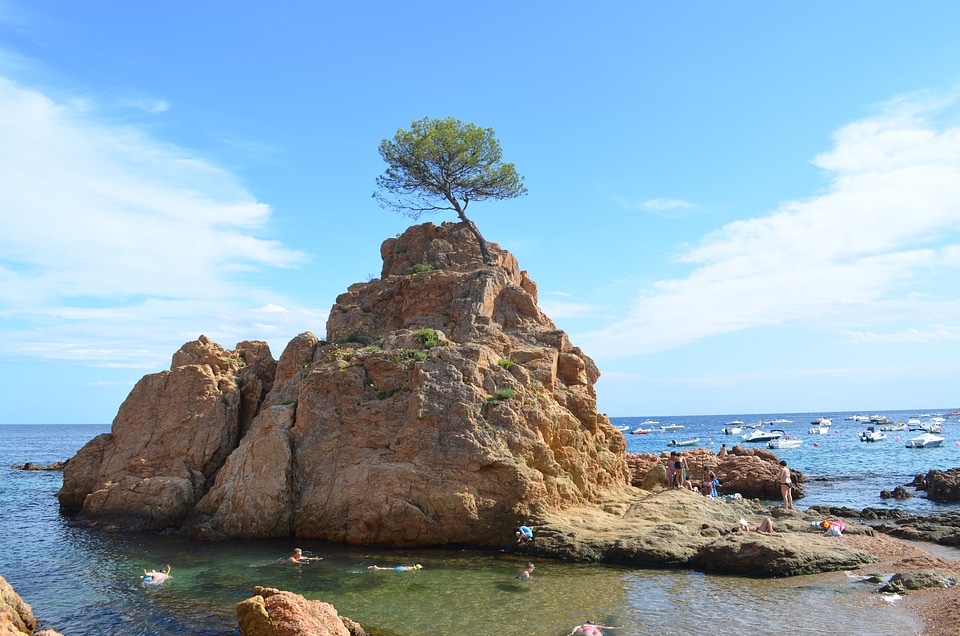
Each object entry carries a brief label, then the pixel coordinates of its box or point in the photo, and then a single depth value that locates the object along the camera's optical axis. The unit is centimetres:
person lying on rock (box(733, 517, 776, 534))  2016
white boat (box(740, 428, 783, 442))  8400
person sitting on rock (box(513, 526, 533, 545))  1933
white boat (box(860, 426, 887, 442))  8174
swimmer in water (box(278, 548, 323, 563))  1861
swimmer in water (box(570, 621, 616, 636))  1294
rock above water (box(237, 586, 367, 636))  1112
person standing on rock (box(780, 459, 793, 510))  2822
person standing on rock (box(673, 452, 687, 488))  2717
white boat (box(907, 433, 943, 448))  6988
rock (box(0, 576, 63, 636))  1086
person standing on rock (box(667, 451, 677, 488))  2735
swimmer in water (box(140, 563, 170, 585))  1700
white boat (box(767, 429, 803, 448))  7279
